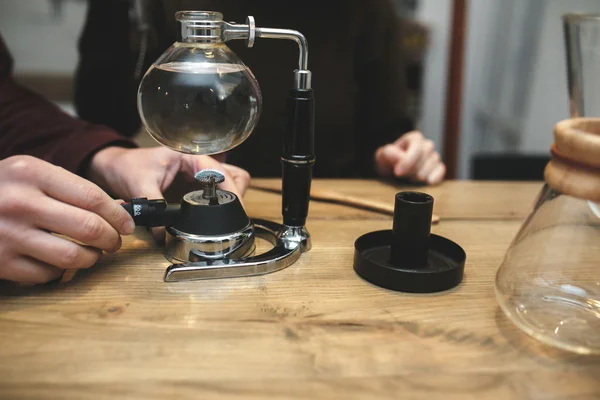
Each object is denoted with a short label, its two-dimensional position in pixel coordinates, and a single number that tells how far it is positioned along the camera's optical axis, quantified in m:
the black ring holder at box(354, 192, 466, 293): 0.57
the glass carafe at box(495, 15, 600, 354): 0.44
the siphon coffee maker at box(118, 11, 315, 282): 0.55
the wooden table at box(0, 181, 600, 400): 0.42
